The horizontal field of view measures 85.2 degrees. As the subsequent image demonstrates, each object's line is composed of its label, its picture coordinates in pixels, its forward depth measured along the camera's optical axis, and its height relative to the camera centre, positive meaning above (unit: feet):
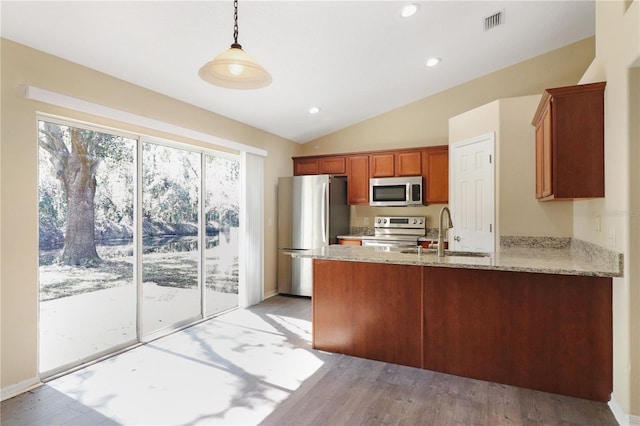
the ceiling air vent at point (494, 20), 10.89 +6.15
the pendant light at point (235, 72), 5.89 +2.57
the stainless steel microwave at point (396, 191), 16.61 +1.04
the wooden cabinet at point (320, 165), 18.34 +2.57
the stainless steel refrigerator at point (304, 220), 17.26 -0.37
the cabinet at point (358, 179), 17.88 +1.73
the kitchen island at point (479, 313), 7.75 -2.57
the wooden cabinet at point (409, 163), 16.71 +2.39
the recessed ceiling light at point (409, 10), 9.48 +5.63
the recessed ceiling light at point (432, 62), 13.25 +5.82
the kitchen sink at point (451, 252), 9.94 -1.20
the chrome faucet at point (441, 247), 9.44 -0.94
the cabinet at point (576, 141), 7.97 +1.66
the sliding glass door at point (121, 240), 9.32 -0.88
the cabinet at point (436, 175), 16.12 +1.78
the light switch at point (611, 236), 7.39 -0.53
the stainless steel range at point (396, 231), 16.71 -0.93
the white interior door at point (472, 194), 13.11 +0.74
